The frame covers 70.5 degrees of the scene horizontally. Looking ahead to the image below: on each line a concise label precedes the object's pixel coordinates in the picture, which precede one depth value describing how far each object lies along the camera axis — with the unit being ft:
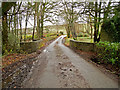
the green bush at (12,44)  25.08
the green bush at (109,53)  13.91
